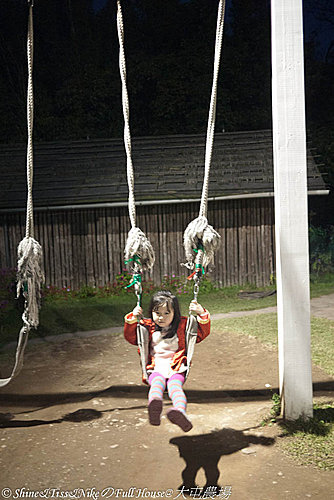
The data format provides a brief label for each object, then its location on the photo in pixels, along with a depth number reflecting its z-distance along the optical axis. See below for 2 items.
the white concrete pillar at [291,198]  4.00
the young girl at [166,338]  3.59
